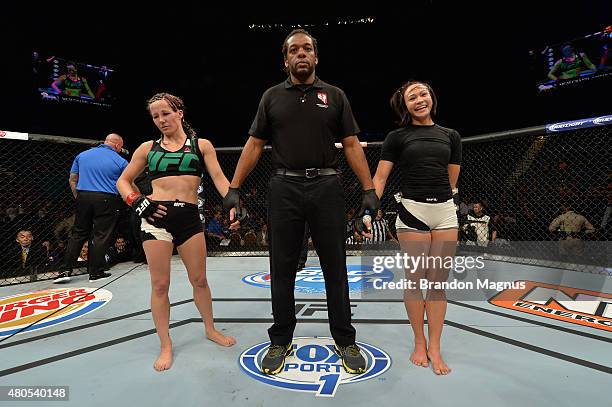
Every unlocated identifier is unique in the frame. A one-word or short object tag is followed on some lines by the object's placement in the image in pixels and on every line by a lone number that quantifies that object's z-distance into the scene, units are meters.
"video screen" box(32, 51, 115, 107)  8.54
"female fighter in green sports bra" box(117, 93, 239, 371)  1.90
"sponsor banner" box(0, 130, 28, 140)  3.49
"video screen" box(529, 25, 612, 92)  7.86
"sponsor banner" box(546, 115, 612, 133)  3.14
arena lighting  7.47
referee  1.74
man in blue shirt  3.82
